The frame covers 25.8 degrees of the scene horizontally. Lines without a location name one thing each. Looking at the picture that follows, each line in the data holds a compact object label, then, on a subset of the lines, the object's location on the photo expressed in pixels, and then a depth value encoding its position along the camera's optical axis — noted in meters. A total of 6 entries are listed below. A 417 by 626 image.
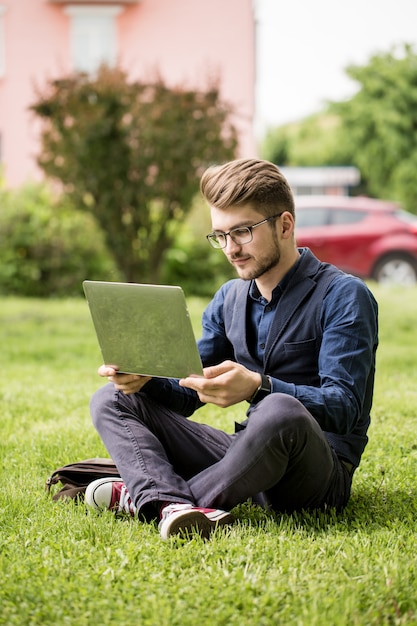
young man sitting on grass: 3.06
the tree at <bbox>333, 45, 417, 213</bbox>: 33.97
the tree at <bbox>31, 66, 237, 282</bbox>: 10.66
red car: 13.84
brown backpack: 3.65
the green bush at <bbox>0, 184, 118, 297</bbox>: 12.79
